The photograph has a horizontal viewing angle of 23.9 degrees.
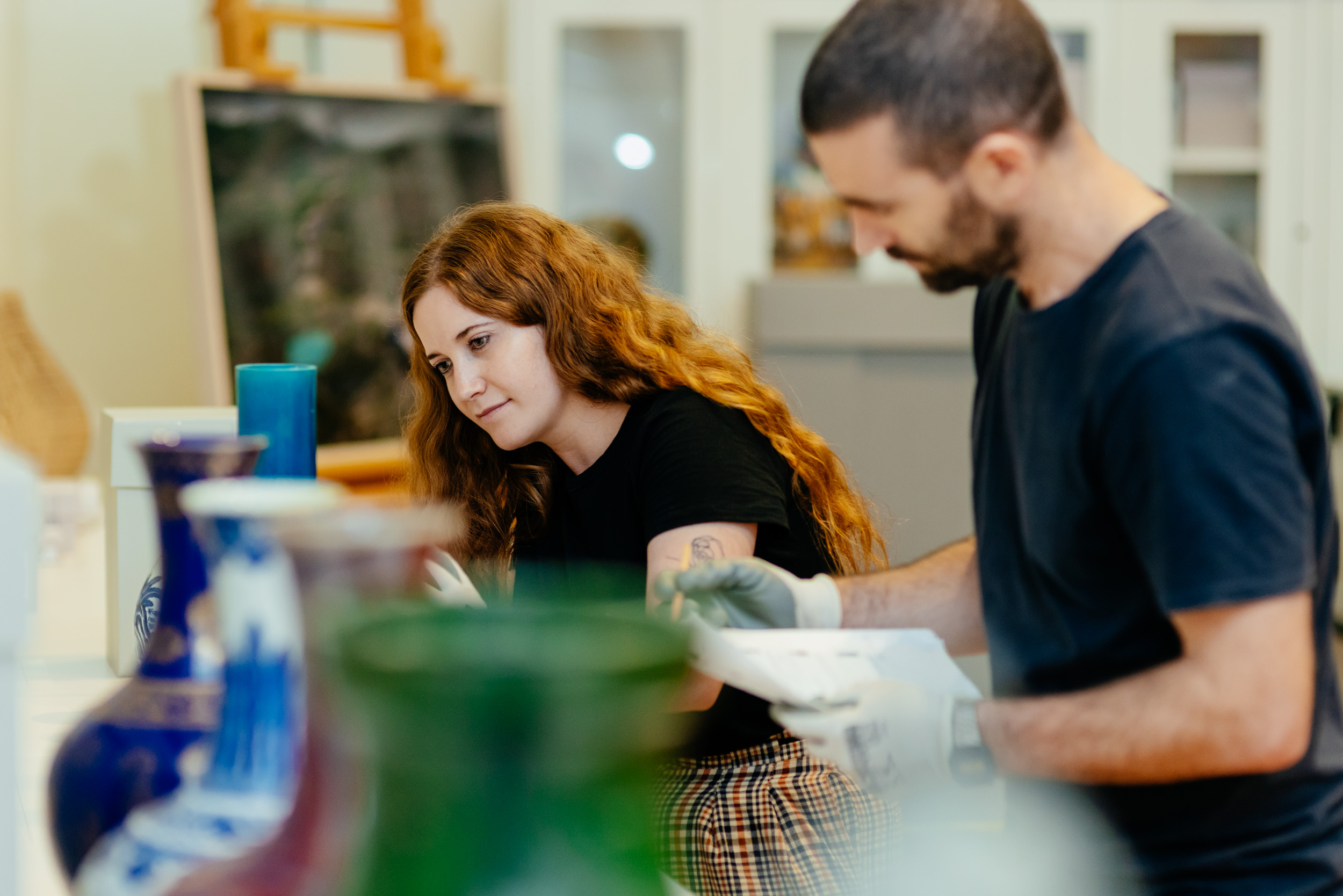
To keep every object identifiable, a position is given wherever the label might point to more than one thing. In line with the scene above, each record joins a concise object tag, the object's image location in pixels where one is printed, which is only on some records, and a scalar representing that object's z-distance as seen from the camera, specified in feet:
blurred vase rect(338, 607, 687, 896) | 6.46
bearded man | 7.76
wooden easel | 20.18
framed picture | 19.86
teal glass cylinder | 8.55
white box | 9.72
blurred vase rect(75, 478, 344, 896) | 6.84
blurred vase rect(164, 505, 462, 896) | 6.69
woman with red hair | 9.86
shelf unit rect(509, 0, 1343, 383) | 22.69
